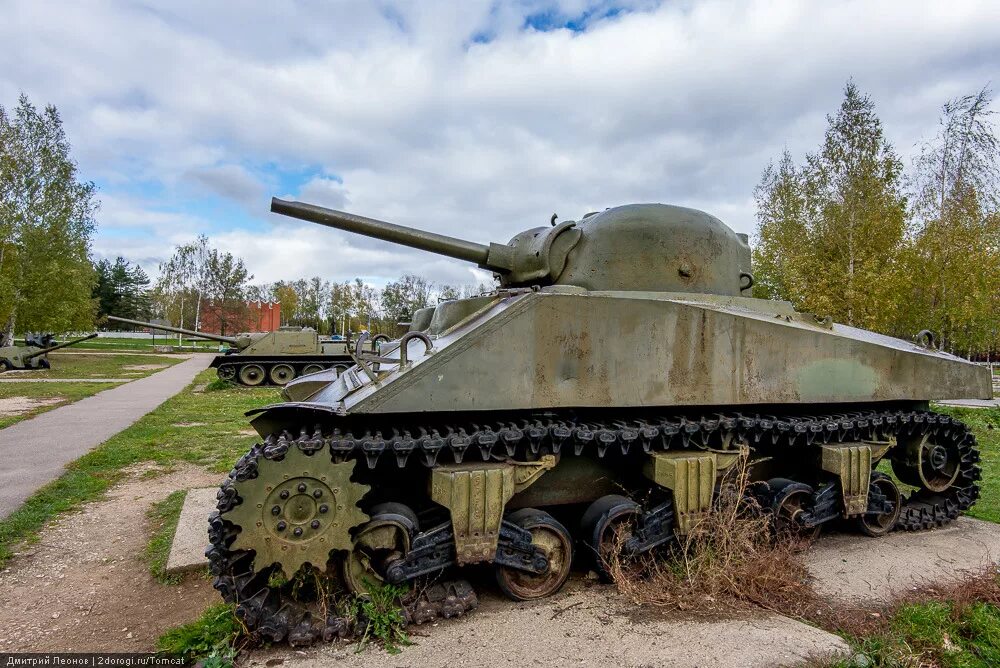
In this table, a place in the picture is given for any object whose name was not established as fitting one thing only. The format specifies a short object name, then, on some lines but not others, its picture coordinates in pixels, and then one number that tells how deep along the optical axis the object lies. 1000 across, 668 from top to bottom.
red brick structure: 45.83
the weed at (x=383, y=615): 3.91
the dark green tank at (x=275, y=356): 22.09
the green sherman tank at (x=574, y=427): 3.97
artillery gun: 24.50
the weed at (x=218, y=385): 20.85
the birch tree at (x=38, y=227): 27.86
